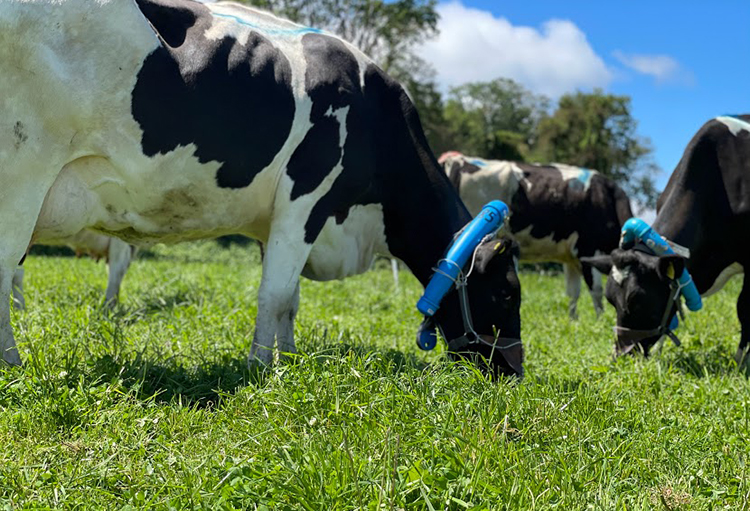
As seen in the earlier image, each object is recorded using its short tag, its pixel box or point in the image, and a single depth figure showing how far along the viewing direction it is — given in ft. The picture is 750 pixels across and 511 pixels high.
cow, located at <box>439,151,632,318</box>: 34.81
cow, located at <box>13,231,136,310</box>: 26.35
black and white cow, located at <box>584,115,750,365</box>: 19.27
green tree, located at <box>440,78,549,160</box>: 108.27
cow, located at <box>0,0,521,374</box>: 11.43
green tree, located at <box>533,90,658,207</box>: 104.32
